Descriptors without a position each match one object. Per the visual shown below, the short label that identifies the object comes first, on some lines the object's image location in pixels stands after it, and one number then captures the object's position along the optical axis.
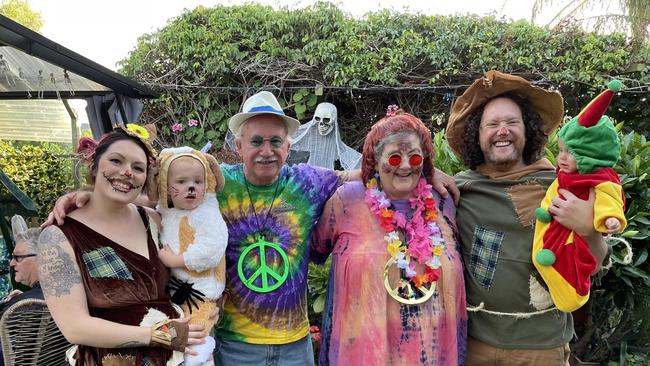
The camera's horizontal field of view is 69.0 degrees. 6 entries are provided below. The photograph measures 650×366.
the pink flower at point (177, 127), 7.46
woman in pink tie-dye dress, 2.22
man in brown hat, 2.25
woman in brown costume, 1.83
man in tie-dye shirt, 2.32
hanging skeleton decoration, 6.55
